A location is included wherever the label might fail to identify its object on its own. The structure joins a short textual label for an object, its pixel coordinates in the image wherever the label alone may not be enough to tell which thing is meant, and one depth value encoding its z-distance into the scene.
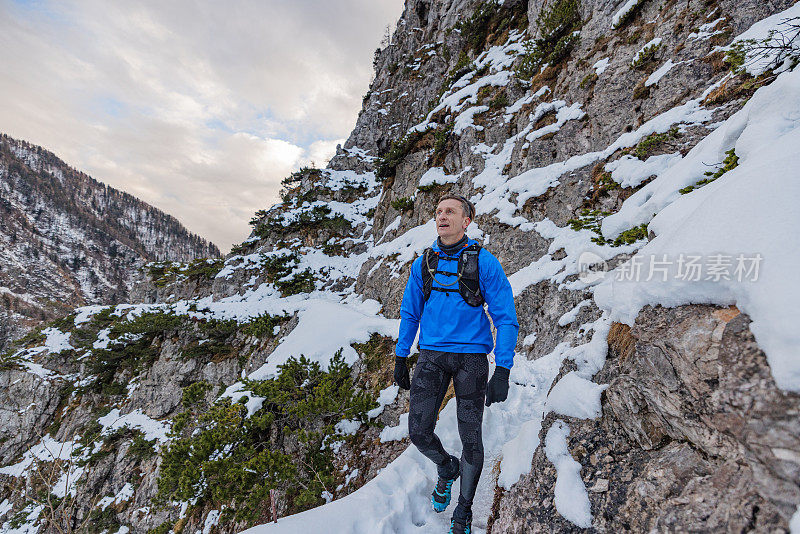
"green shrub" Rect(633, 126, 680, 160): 6.22
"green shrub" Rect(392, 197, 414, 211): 15.78
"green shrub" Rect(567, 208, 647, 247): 4.50
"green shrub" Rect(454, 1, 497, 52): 17.45
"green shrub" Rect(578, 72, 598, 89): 9.50
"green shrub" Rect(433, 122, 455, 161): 14.83
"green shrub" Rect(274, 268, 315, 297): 21.73
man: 2.69
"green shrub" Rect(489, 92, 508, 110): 13.24
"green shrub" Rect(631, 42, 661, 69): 8.02
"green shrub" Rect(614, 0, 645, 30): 9.36
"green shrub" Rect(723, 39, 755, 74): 4.21
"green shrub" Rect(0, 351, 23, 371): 20.00
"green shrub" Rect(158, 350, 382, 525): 5.15
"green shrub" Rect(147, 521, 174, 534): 7.46
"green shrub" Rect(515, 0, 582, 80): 11.49
